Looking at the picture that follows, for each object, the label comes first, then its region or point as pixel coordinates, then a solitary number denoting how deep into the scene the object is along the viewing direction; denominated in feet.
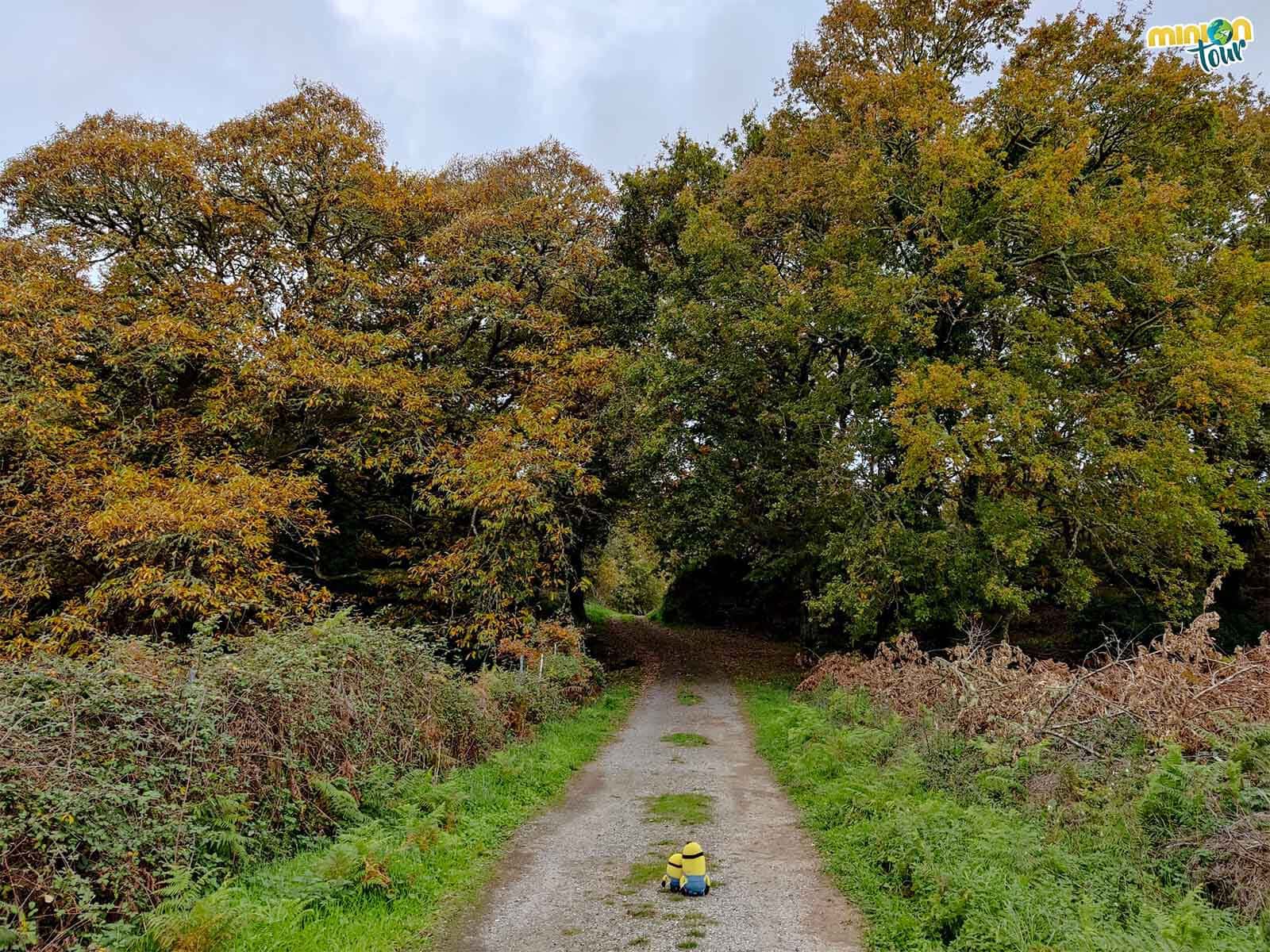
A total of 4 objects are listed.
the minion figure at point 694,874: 19.43
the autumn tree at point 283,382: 43.16
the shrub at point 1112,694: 21.94
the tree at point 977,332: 44.91
